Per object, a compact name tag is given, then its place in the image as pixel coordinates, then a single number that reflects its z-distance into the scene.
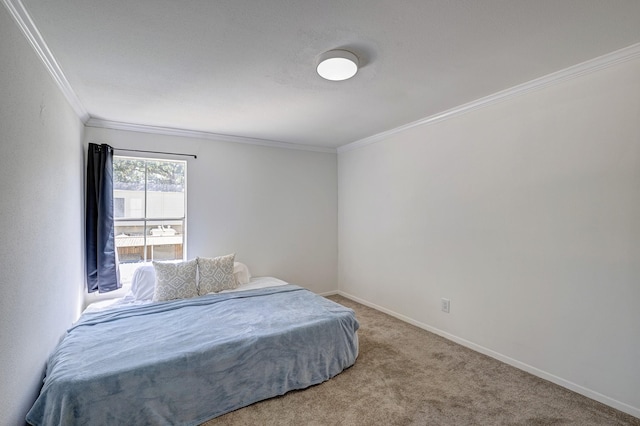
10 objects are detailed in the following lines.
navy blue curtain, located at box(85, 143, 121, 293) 3.13
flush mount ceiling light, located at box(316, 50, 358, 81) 1.91
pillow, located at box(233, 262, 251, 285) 3.66
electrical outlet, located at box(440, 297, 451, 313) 3.15
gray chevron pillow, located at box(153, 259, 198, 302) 3.06
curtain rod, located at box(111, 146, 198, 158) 3.39
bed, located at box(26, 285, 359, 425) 1.73
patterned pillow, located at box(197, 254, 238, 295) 3.28
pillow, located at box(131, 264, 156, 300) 3.17
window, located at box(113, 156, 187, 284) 3.47
